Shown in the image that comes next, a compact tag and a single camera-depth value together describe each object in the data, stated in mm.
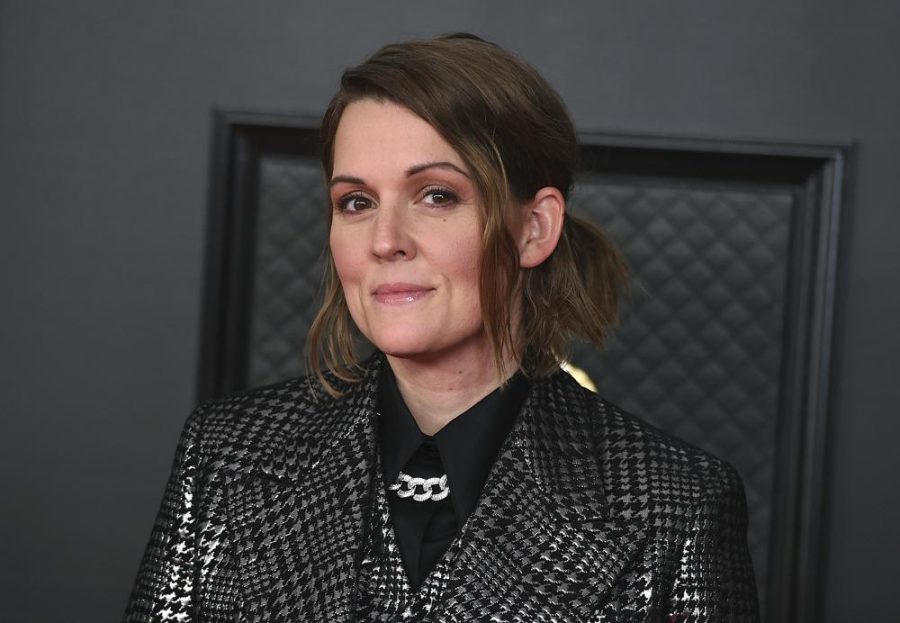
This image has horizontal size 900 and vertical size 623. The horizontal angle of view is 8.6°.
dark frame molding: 4804
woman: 4105
